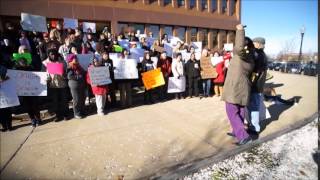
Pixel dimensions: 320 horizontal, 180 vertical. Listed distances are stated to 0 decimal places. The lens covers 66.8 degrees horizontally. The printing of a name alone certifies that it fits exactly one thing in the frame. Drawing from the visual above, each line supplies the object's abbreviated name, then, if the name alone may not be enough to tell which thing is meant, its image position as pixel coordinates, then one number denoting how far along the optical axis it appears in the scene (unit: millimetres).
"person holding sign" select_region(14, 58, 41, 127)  5875
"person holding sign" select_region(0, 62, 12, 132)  5445
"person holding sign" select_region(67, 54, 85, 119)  6277
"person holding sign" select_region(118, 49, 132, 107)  7609
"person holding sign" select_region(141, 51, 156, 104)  8094
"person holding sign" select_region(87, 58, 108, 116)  6694
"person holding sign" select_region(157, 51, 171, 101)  8562
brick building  13731
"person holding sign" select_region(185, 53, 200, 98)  8930
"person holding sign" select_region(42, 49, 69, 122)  6137
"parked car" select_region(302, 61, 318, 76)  21297
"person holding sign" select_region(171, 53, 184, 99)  8646
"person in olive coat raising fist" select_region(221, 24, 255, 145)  4395
